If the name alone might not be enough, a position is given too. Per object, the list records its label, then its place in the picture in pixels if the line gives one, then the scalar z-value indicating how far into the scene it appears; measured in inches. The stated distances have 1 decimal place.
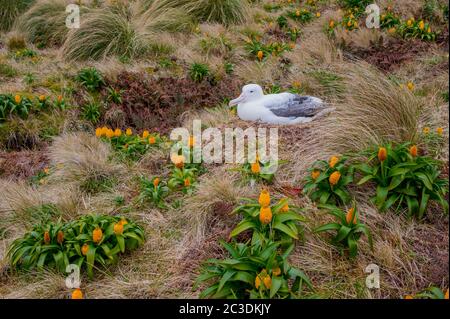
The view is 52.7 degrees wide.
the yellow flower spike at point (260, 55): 247.8
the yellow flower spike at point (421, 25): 240.7
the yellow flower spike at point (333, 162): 121.0
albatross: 171.8
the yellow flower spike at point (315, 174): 125.9
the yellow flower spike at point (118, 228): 115.1
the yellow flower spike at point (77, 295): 97.2
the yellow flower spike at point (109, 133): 175.3
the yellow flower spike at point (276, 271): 95.4
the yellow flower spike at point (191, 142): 158.2
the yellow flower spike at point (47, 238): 114.2
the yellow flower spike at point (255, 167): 135.1
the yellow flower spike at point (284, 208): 112.0
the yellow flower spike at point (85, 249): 112.3
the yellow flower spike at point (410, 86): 174.2
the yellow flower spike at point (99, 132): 177.9
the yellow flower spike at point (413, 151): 116.6
